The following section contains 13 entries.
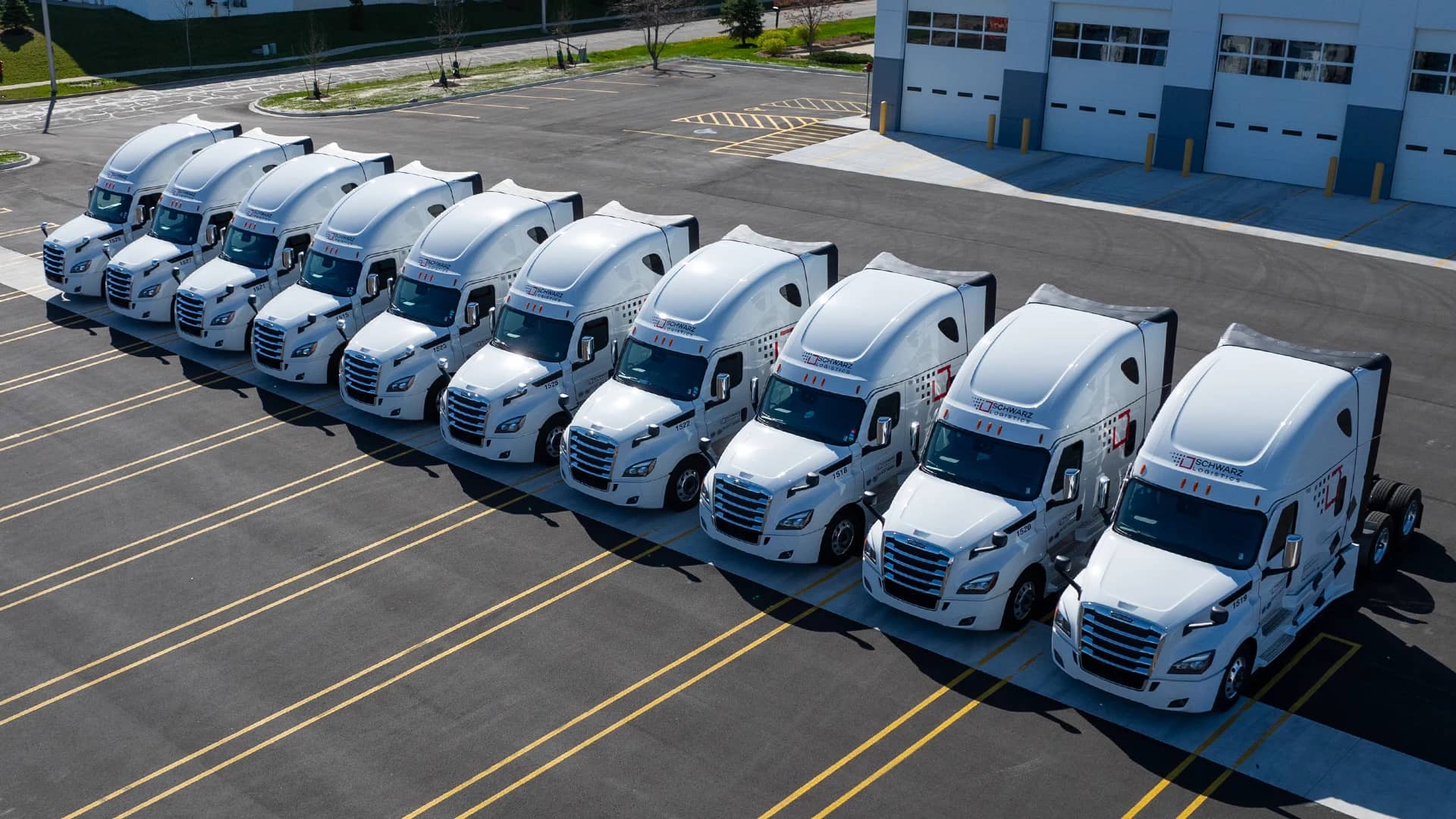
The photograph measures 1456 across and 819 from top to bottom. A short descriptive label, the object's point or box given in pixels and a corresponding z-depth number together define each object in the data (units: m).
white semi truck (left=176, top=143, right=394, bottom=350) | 25.78
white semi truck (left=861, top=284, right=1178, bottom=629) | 15.98
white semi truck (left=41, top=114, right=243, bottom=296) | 29.17
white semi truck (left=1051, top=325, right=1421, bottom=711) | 14.34
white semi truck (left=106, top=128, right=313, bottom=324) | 27.47
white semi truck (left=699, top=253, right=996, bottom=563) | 17.67
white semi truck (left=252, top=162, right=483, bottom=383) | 24.06
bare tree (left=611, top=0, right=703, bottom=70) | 59.00
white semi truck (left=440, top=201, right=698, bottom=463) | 20.91
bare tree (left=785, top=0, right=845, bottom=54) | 62.88
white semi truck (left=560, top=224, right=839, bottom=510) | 19.34
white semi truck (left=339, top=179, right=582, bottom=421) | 22.53
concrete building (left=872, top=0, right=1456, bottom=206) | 34.34
